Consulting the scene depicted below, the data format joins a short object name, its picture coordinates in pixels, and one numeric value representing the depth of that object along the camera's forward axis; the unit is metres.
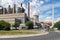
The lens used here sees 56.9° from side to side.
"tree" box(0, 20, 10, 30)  29.79
